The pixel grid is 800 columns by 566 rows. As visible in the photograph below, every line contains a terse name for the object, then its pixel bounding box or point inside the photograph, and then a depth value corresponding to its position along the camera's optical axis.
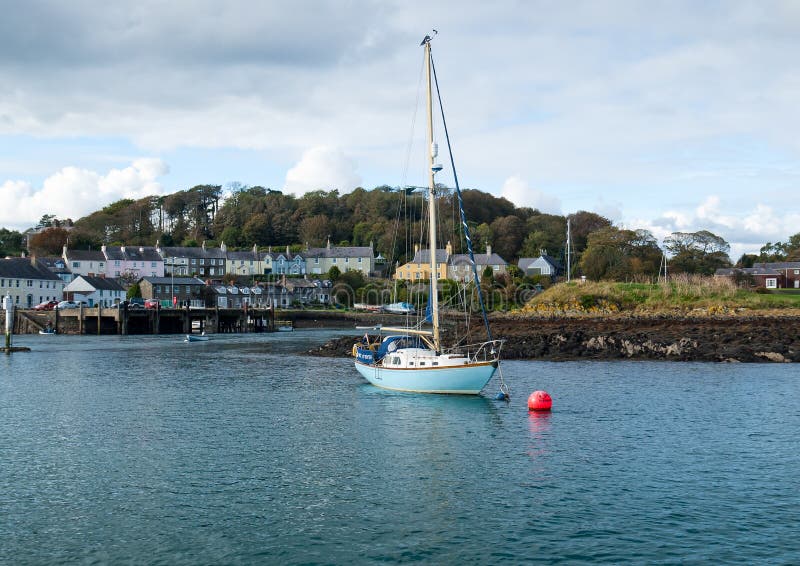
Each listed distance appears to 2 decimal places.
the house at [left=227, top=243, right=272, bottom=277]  152.25
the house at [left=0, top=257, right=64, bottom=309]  106.12
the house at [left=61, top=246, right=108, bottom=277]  133.50
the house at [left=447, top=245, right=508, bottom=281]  126.81
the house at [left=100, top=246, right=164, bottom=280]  137.88
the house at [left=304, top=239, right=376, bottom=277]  152.62
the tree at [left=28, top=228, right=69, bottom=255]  147.00
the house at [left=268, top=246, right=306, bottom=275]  151.50
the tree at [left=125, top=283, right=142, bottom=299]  120.61
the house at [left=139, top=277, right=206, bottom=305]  119.12
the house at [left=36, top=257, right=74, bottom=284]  128.38
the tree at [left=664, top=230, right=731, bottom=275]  105.31
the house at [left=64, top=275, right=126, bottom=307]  114.19
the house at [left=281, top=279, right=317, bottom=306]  133.38
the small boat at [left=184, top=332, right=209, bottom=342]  80.96
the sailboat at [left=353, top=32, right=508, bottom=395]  32.03
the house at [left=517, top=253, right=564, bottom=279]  132.75
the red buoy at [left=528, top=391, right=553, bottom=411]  29.88
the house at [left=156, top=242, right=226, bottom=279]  147.12
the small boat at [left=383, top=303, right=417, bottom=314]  111.26
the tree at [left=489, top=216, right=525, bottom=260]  153.25
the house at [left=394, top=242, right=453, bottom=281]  131.26
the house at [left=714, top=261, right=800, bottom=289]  104.25
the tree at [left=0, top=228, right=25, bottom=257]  149.00
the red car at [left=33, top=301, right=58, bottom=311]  102.89
